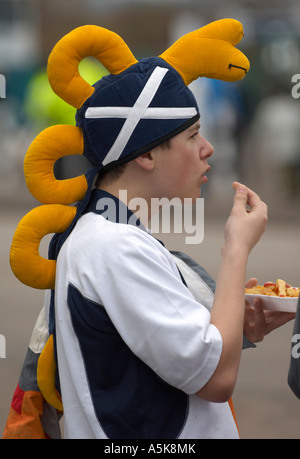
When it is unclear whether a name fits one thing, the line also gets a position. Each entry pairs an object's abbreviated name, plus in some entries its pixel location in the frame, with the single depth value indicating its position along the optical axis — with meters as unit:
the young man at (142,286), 4.09
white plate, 4.94
